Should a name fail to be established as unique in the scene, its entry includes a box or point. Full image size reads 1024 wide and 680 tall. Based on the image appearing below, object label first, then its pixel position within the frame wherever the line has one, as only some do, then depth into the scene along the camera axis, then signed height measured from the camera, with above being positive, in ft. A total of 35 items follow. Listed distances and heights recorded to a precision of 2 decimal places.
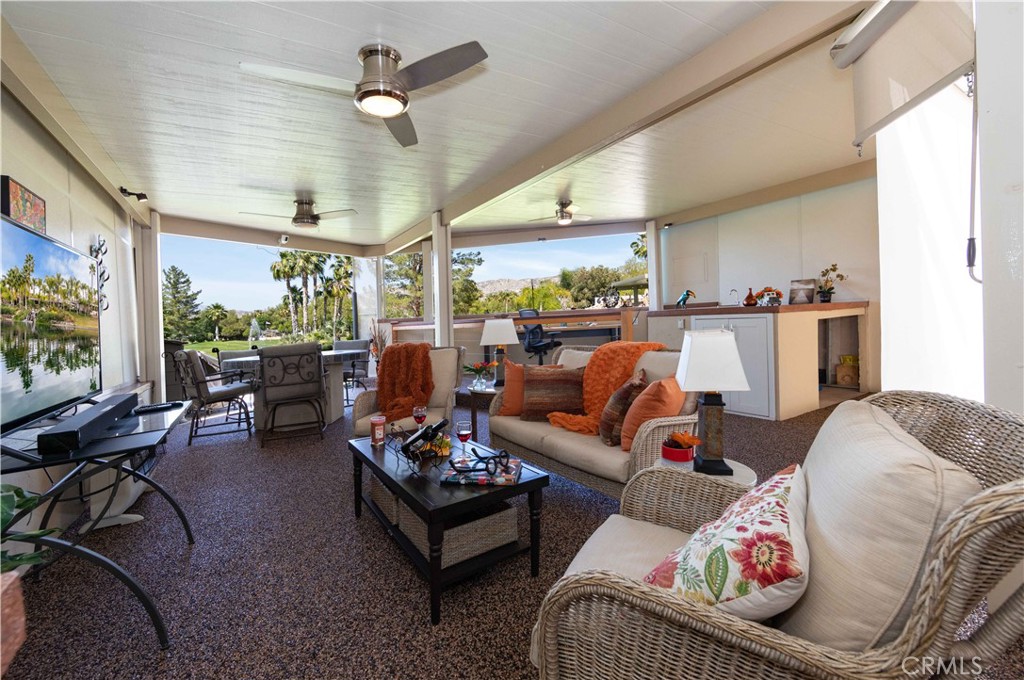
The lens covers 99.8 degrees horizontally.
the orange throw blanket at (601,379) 8.75 -1.14
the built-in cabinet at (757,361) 14.20 -1.37
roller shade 4.97 +3.27
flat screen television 5.85 +0.17
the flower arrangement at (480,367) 13.20 -1.23
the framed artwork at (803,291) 19.16 +1.24
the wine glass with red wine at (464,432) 7.78 -1.88
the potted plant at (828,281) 18.49 +1.63
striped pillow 9.48 -1.50
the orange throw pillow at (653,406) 7.25 -1.40
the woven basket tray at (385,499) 7.25 -2.98
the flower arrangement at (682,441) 6.11 -1.71
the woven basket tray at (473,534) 5.94 -2.99
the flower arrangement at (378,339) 26.35 -0.55
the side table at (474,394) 11.45 -1.94
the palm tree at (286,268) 35.76 +5.41
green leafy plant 3.63 -1.53
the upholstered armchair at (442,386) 11.15 -1.60
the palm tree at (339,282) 35.62 +4.17
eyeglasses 6.31 -2.06
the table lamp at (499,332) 13.52 -0.17
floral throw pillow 2.58 -1.55
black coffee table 5.34 -2.28
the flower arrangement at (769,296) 15.75 +0.88
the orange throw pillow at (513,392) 10.24 -1.56
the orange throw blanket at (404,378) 11.28 -1.31
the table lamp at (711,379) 5.76 -0.78
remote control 8.78 -1.49
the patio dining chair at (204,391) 13.38 -1.88
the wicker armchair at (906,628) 1.96 -1.74
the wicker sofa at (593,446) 6.86 -2.22
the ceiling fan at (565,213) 20.34 +5.33
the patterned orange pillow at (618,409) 7.69 -1.56
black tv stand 4.94 -1.59
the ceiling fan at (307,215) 18.29 +4.98
